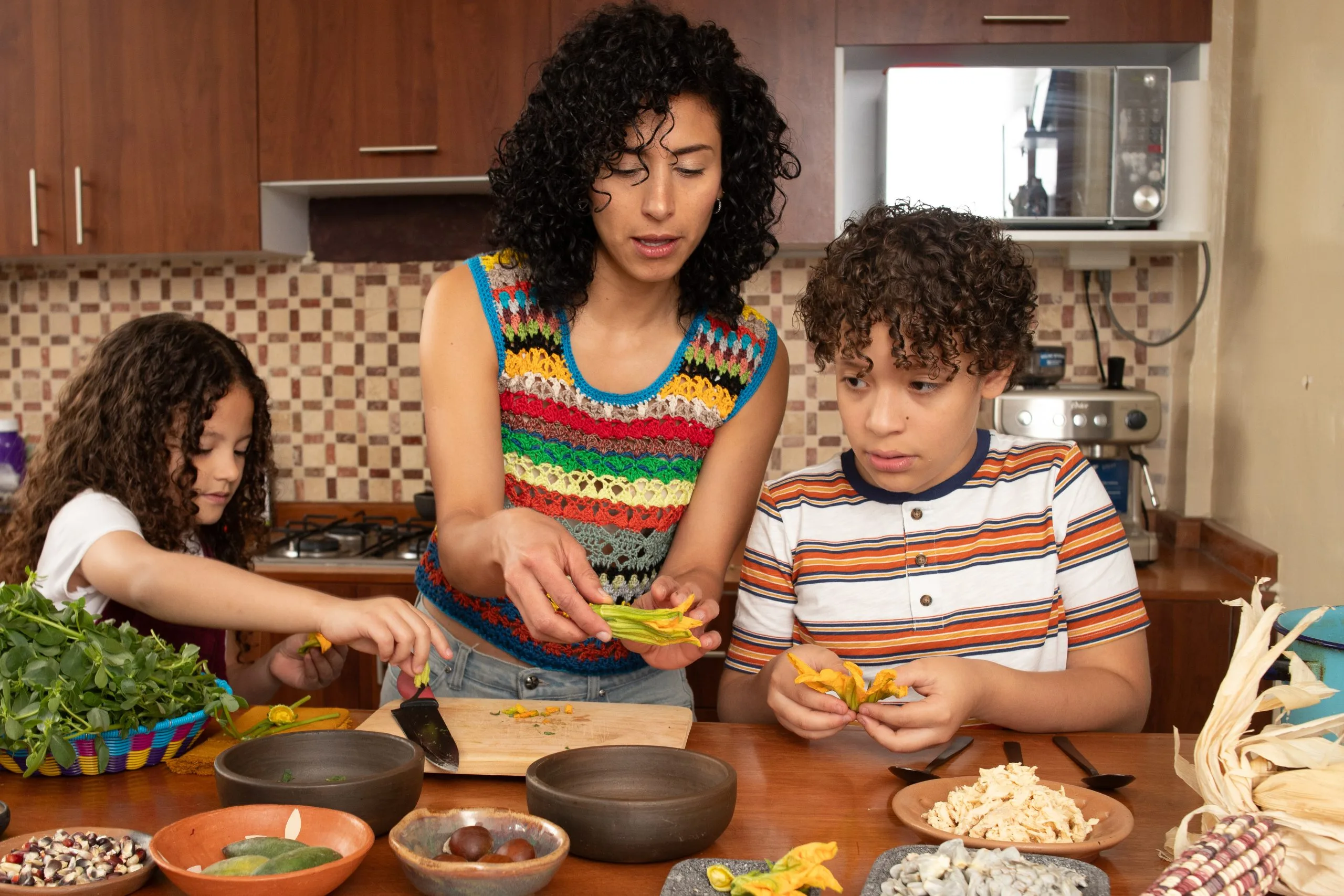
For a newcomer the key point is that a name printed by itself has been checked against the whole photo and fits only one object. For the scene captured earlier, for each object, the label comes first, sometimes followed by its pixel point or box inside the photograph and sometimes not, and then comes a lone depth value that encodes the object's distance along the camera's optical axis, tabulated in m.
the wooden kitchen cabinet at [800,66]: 2.74
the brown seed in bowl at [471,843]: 0.88
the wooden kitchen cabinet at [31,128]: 2.96
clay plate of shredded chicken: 0.94
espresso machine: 2.58
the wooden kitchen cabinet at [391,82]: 2.80
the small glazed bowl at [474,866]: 0.84
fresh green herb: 1.12
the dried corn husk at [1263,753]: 0.89
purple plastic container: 3.15
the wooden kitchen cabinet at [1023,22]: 2.66
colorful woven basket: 1.16
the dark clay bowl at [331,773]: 0.95
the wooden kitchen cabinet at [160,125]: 2.89
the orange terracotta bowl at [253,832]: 0.83
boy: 1.41
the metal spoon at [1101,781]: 1.12
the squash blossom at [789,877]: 0.84
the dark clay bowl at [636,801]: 0.93
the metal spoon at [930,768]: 1.14
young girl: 1.50
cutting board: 1.17
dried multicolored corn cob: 0.79
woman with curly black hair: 1.47
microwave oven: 2.64
